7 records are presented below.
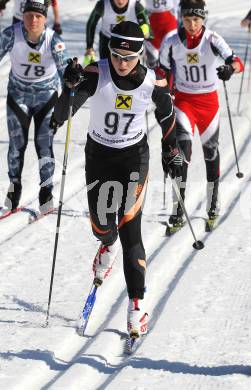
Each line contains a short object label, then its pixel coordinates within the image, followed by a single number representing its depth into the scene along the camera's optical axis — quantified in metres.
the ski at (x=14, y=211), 19.97
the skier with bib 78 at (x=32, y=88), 18.62
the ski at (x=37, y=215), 19.80
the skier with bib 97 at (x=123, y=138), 13.28
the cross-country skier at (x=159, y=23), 30.97
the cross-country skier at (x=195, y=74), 18.36
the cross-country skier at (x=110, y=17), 24.47
